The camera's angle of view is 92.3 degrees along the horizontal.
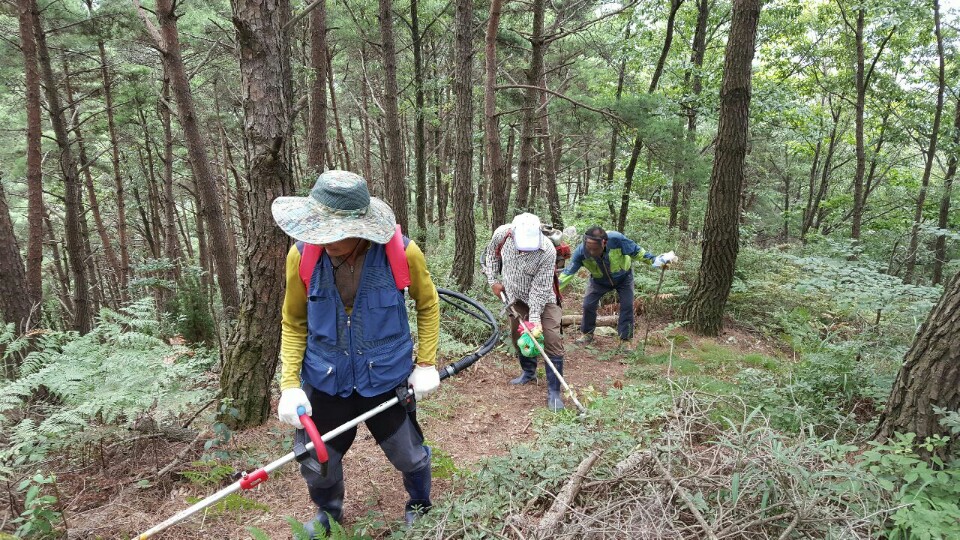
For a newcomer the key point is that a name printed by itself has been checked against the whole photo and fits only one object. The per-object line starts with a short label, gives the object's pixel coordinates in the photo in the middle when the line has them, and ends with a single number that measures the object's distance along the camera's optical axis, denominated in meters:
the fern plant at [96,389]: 3.21
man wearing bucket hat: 2.49
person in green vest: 6.49
